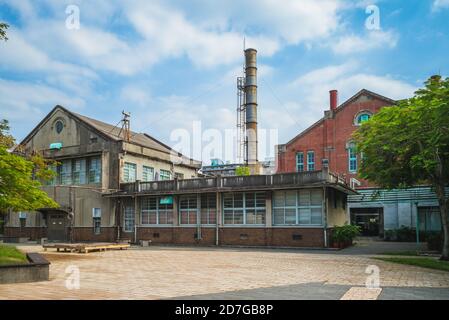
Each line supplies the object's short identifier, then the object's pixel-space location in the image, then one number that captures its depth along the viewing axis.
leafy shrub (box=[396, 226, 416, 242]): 34.38
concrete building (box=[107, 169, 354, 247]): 26.19
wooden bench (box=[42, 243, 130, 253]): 23.61
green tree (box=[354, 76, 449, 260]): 16.76
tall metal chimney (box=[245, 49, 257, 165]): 46.03
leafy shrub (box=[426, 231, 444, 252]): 23.30
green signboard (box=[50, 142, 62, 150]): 36.81
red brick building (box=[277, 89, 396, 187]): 39.44
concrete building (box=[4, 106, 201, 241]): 33.84
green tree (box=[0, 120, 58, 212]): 13.55
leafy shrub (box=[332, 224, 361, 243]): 25.17
